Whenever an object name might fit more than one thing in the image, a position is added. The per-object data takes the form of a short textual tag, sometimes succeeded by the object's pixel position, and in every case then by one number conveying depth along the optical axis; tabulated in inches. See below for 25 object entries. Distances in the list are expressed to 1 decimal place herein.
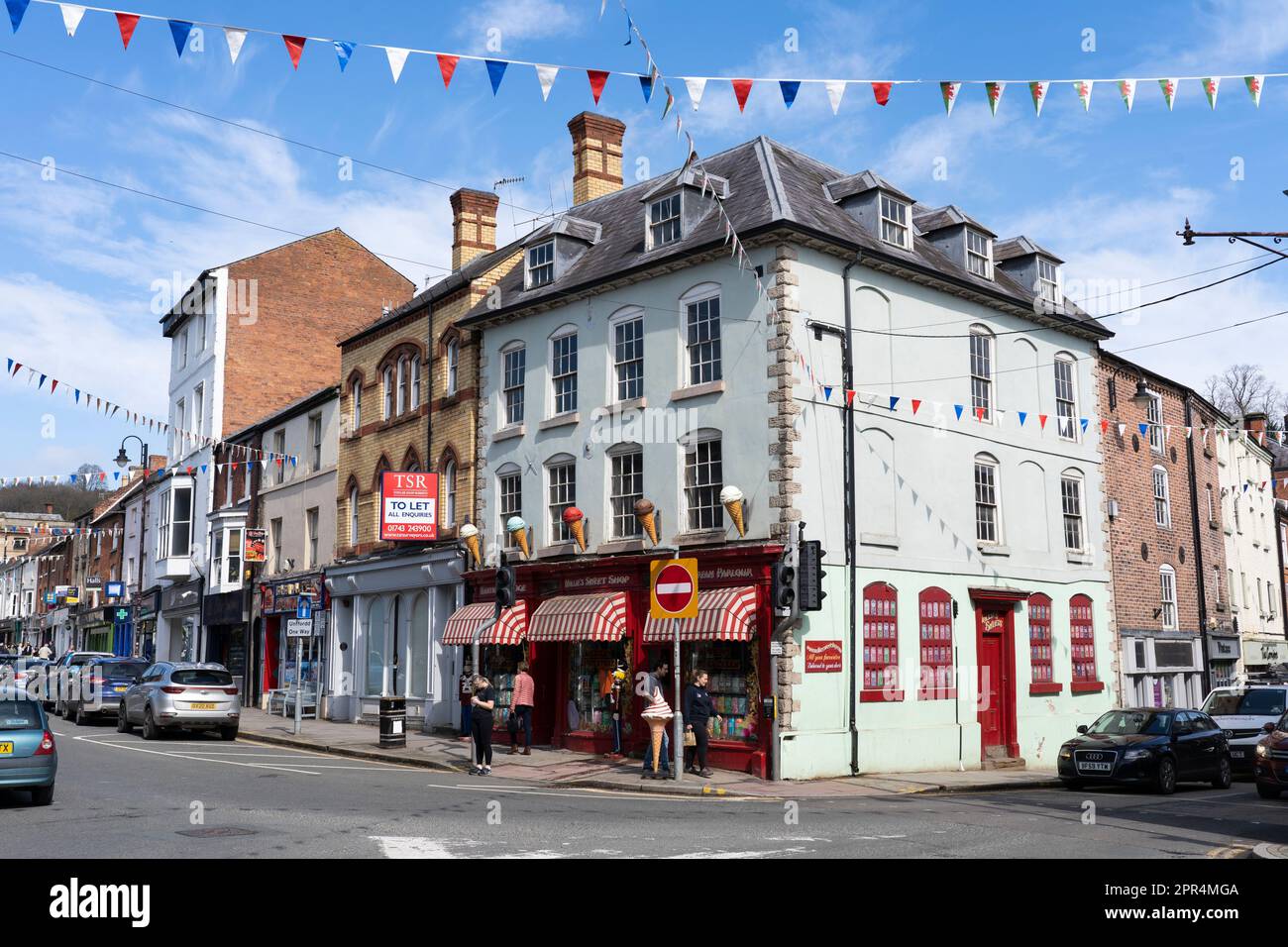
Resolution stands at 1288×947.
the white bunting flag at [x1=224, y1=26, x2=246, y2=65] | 481.1
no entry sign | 722.8
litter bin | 927.7
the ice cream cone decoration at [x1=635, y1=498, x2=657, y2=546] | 868.6
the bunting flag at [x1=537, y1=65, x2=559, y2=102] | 527.2
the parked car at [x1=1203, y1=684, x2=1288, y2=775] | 926.4
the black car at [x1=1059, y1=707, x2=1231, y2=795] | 746.2
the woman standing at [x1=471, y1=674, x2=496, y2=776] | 776.9
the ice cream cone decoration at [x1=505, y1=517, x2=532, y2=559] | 982.4
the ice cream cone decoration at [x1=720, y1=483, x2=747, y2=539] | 807.1
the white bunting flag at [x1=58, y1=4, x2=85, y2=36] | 451.2
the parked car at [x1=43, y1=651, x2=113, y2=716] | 1231.5
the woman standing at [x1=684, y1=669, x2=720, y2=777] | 761.4
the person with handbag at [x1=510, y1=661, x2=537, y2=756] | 889.5
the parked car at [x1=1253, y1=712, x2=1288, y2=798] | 676.7
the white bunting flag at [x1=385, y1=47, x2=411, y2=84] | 500.7
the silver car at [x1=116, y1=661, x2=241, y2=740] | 980.6
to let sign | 1070.4
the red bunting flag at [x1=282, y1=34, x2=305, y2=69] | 493.0
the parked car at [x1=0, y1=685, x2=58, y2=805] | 514.6
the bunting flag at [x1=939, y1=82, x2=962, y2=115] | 567.8
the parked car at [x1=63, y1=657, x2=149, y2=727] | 1136.8
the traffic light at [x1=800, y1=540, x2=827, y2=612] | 753.6
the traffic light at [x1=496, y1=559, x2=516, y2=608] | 804.6
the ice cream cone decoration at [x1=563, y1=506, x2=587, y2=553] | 932.0
